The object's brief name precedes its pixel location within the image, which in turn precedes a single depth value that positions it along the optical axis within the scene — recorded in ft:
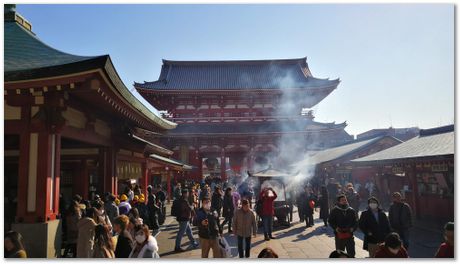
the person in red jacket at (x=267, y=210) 27.37
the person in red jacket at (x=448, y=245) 14.46
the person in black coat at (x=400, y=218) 21.09
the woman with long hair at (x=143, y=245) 13.60
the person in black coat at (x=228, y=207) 30.73
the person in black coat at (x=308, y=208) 33.78
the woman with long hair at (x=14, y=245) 13.51
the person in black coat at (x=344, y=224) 20.14
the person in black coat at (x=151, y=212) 28.86
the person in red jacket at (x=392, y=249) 13.55
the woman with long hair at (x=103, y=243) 14.71
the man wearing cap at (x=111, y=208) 23.75
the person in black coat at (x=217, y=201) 33.55
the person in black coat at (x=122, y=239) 14.55
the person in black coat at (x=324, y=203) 33.32
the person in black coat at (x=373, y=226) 18.70
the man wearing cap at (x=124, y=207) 24.21
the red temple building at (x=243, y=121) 72.49
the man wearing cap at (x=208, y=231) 19.06
